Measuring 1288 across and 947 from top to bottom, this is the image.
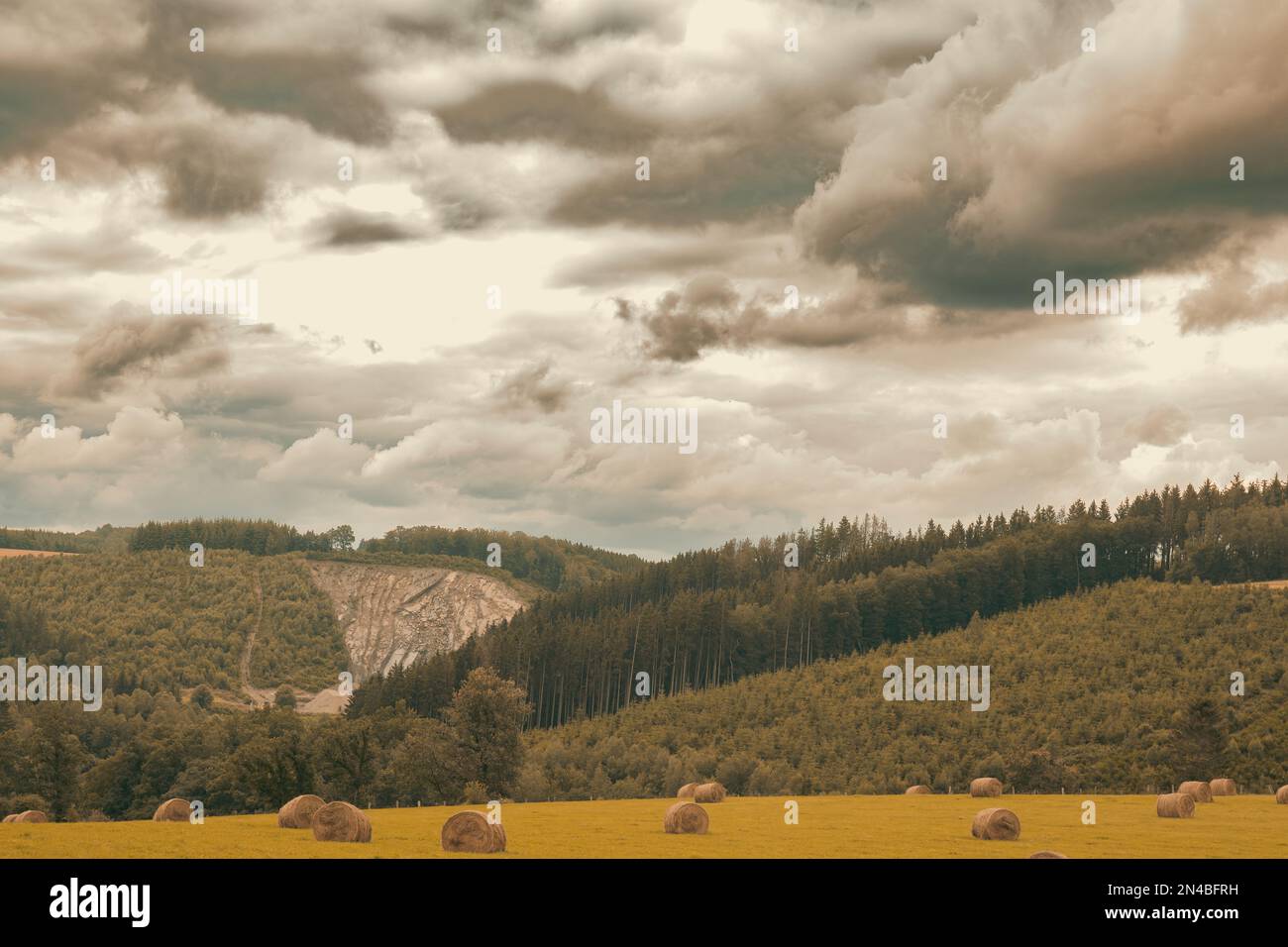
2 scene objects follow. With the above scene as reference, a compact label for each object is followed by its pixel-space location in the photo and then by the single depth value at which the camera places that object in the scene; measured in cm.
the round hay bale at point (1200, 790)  7744
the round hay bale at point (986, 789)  8744
